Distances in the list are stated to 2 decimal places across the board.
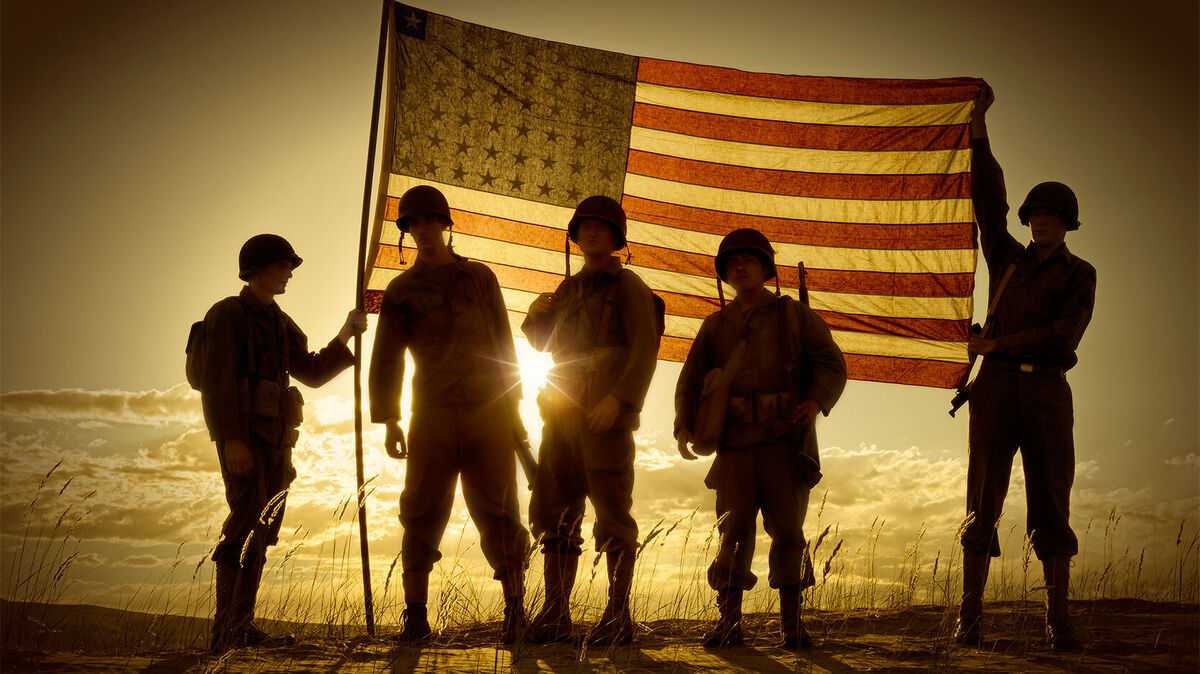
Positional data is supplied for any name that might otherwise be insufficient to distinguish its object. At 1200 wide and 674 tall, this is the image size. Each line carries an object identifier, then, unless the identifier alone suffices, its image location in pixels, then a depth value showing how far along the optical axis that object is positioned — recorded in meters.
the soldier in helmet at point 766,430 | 4.90
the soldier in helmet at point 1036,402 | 5.07
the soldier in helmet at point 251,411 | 5.07
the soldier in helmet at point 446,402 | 5.04
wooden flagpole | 5.70
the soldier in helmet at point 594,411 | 4.85
